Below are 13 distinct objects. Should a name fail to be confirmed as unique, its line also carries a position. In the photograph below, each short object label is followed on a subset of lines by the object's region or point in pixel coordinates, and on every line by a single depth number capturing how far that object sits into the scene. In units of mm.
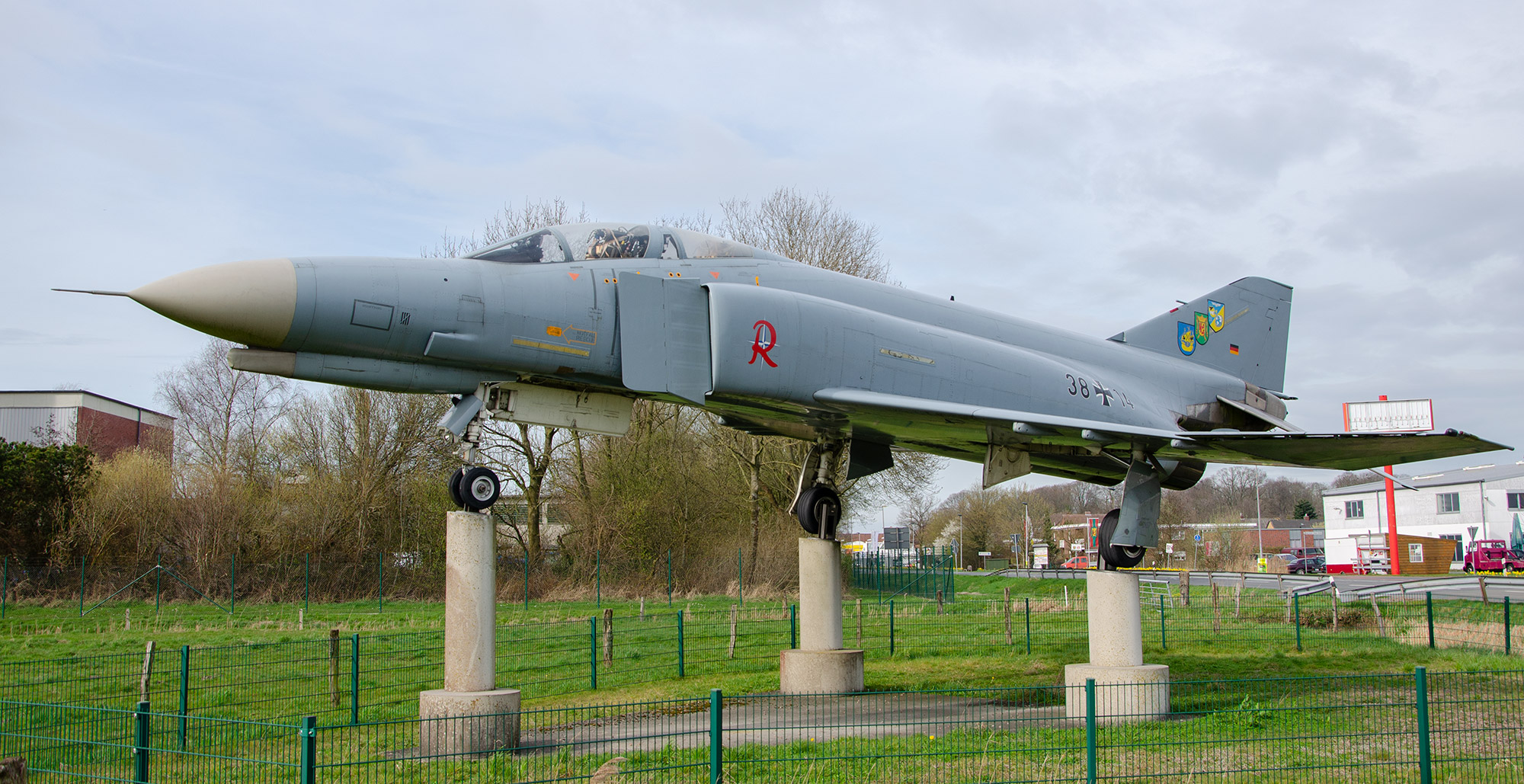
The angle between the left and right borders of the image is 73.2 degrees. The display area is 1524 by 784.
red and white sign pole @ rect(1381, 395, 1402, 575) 50562
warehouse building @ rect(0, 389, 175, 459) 40312
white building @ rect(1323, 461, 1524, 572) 58438
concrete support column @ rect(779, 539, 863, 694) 13039
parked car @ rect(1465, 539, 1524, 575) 46500
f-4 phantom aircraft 8555
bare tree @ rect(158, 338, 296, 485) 35656
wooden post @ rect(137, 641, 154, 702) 11727
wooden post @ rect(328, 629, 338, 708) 12562
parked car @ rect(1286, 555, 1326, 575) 54219
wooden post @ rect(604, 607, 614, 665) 15430
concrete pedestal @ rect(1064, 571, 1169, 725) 10844
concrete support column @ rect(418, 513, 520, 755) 9172
